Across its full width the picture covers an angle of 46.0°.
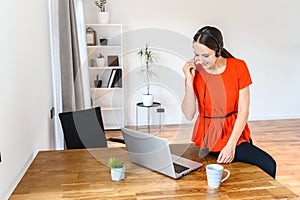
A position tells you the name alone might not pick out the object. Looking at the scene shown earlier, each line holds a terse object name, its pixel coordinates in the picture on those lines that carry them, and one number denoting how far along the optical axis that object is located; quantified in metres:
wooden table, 1.38
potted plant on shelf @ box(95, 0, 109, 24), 5.11
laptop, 1.53
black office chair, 2.55
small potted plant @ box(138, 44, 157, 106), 5.42
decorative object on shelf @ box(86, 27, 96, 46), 5.12
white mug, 1.42
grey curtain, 2.84
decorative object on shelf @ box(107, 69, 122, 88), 5.19
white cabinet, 5.21
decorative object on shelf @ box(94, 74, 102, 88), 5.21
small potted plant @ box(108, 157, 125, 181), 1.52
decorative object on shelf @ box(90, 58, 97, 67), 5.22
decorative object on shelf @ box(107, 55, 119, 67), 5.28
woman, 1.85
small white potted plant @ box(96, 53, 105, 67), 5.19
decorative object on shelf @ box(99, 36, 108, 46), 5.18
